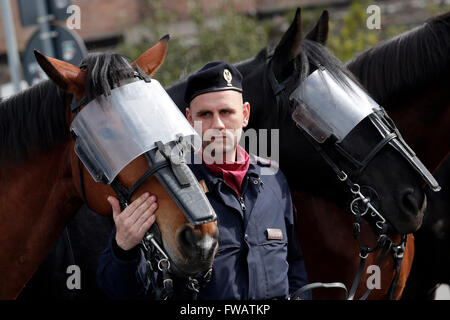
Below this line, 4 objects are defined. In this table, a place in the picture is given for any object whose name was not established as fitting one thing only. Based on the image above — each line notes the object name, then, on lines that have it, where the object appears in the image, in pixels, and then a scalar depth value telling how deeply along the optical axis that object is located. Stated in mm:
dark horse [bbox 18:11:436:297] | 5492
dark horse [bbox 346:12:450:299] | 6133
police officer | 4555
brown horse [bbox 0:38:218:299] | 5012
